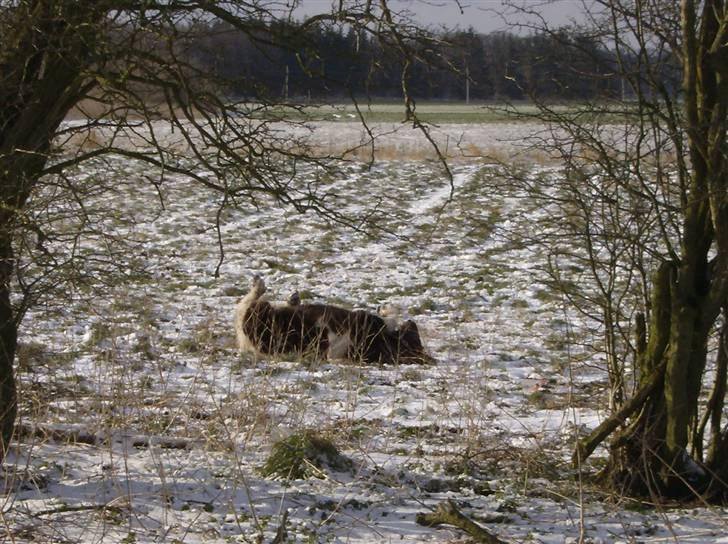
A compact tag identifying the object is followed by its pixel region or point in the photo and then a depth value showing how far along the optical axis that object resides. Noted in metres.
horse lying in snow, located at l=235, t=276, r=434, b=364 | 16.52
